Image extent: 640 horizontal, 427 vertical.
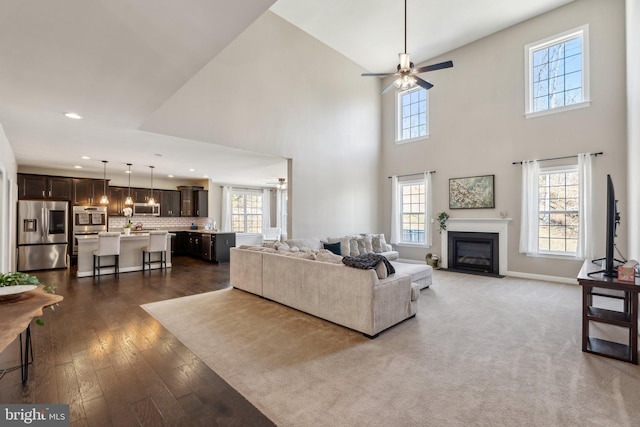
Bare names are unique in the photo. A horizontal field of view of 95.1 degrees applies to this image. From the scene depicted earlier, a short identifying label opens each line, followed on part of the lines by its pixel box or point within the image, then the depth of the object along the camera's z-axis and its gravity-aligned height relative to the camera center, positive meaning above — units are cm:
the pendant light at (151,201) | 909 +31
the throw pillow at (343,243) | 635 -70
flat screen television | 277 -20
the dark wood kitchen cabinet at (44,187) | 721 +61
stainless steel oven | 787 -27
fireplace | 654 -96
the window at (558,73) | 564 +282
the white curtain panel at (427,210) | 756 +3
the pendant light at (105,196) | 784 +41
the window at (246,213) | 1105 -7
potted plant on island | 705 -8
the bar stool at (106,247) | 610 -77
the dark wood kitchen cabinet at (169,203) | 973 +27
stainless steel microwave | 916 +6
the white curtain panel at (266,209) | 1177 +8
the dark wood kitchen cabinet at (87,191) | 796 +57
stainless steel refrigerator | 689 -57
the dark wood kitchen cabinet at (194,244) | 888 -103
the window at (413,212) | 795 -2
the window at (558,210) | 571 +2
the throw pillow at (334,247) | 613 -76
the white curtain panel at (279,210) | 1180 +4
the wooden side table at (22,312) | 146 -59
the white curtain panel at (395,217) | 829 -17
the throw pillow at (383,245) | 720 -84
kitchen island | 623 -95
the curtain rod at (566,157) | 531 +105
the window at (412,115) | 793 +271
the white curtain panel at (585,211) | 533 +0
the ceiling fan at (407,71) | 431 +208
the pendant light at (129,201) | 808 +28
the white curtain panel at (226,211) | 1055 +0
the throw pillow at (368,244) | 681 -78
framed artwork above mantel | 662 +44
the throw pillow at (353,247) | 646 -80
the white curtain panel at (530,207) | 602 +9
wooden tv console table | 250 -97
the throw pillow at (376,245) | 703 -82
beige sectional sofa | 311 -97
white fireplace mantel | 641 -41
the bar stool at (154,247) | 681 -84
